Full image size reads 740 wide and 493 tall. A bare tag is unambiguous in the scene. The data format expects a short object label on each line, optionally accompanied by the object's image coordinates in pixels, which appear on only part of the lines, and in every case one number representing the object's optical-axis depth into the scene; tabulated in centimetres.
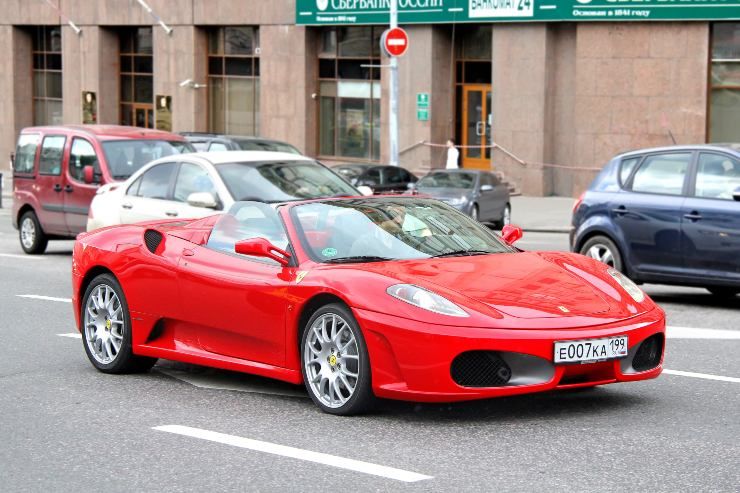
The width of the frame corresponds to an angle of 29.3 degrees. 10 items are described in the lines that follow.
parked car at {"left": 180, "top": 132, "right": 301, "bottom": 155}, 2578
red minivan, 1930
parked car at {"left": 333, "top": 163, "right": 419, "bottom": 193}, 3097
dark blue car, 1309
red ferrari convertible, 752
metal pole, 3253
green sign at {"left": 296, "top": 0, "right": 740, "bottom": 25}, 3341
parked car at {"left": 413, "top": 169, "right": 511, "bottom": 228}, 2825
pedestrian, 3572
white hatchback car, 1471
